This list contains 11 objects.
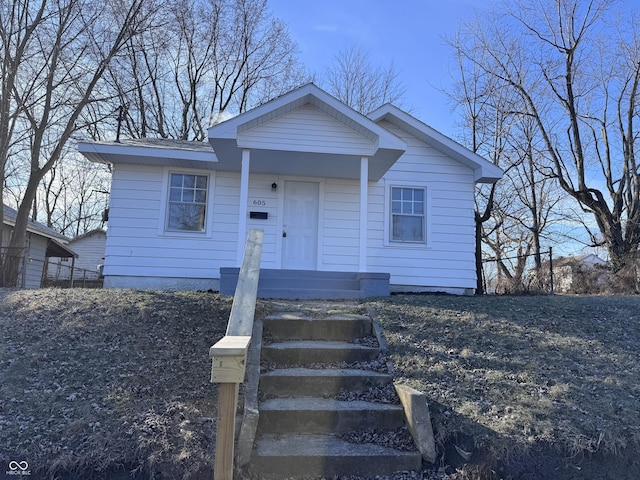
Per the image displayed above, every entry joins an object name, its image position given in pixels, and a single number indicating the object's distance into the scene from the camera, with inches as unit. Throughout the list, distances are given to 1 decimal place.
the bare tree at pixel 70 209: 1228.0
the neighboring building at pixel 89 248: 1283.2
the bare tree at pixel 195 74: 814.5
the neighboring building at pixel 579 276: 510.9
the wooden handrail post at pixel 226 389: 98.2
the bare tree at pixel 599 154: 591.8
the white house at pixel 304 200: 343.0
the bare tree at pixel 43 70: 467.2
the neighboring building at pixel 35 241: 684.7
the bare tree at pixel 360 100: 927.7
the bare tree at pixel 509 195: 683.4
